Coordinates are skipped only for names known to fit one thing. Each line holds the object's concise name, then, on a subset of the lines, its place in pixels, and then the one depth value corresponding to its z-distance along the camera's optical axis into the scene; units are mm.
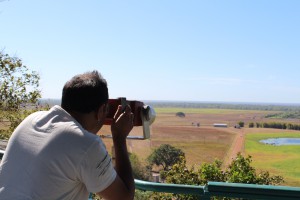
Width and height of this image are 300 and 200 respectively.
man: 1322
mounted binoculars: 1540
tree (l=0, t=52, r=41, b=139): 14797
